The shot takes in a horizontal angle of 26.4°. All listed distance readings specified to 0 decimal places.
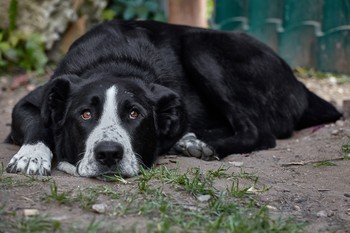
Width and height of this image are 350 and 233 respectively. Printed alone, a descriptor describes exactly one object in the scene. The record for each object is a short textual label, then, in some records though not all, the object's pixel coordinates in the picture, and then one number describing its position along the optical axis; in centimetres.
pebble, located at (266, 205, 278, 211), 389
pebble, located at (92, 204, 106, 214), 353
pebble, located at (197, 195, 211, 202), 386
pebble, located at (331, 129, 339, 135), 573
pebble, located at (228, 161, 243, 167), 488
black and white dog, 448
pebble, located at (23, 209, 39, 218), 342
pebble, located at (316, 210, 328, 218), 390
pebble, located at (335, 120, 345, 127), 602
